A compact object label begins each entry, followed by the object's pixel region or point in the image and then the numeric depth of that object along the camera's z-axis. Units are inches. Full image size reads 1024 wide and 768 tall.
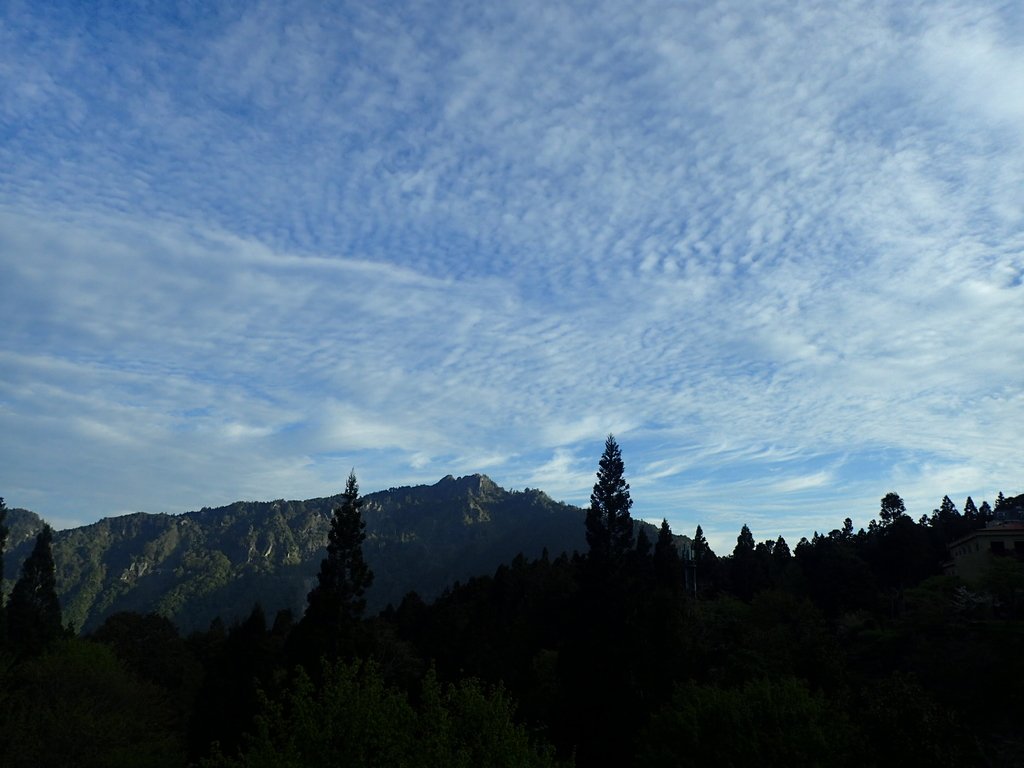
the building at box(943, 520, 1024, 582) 3002.0
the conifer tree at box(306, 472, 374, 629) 2133.4
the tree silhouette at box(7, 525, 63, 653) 3002.0
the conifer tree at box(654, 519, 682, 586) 3551.4
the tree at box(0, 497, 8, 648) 2576.3
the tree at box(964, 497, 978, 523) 5310.0
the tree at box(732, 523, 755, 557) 4254.7
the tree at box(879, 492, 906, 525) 5241.1
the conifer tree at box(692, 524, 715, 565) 4660.4
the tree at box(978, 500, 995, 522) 4794.5
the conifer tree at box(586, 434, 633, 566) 2540.4
